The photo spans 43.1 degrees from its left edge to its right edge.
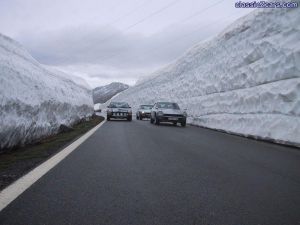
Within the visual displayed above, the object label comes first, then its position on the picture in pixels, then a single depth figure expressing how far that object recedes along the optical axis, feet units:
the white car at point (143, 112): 109.19
